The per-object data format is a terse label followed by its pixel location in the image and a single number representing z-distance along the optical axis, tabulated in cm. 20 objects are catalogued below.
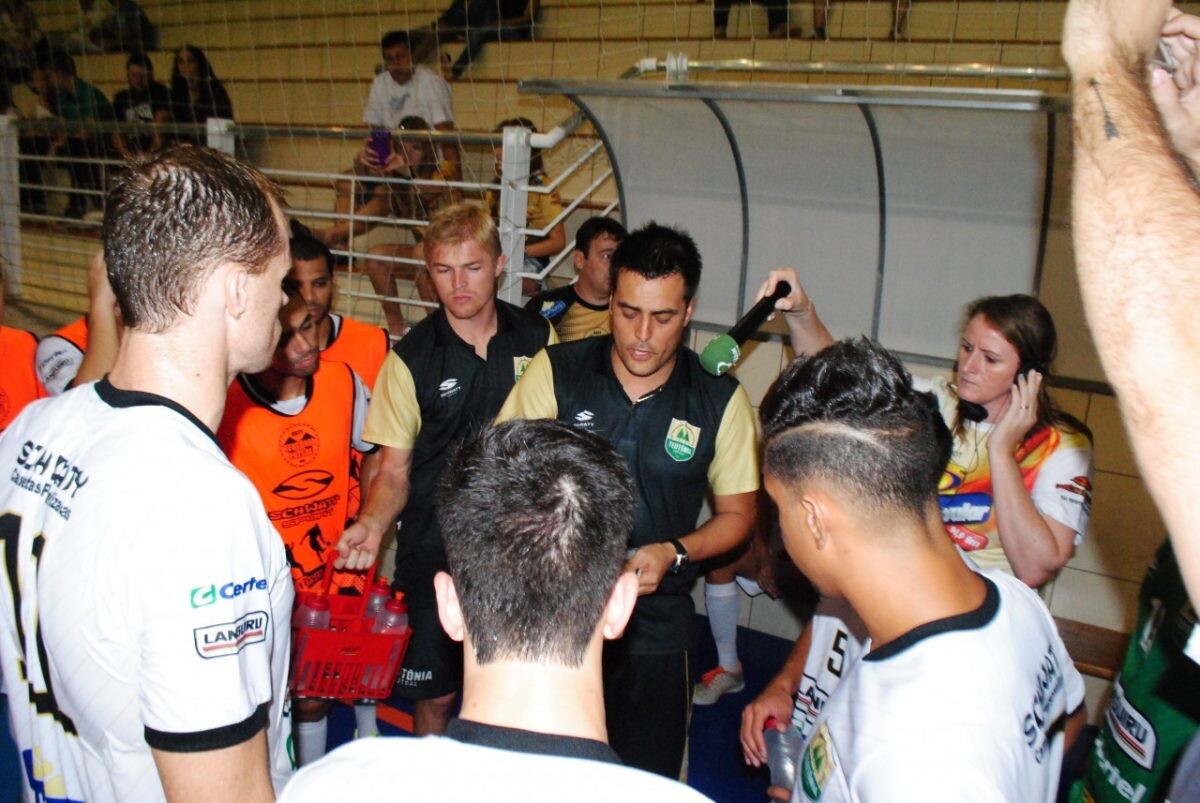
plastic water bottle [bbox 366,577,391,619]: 295
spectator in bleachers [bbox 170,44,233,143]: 827
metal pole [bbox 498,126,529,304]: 491
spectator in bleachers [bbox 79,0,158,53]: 1045
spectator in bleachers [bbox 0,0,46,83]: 1043
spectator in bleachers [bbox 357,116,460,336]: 602
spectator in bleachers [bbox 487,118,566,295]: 591
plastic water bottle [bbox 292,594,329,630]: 272
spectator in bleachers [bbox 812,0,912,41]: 618
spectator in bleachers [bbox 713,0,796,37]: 673
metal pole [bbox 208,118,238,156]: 591
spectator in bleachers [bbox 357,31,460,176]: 723
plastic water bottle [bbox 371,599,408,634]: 290
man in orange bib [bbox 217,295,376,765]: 309
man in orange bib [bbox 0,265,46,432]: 370
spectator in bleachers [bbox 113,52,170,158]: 853
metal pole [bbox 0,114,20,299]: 780
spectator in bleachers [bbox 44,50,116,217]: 894
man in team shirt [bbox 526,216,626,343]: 499
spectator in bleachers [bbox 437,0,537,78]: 779
